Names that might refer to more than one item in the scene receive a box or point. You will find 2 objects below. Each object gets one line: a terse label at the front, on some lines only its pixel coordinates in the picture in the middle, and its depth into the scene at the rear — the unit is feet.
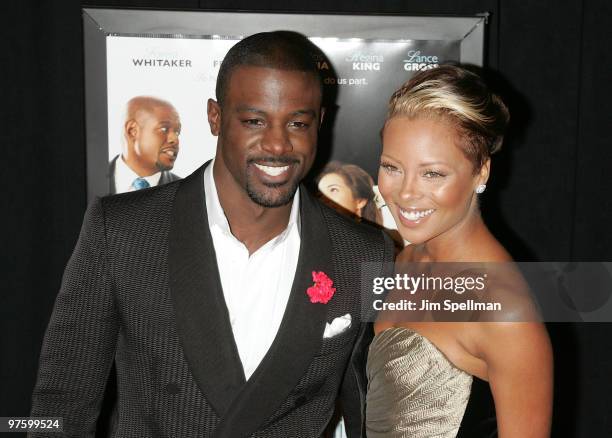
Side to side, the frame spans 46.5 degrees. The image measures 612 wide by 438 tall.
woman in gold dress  4.92
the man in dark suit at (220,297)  5.36
